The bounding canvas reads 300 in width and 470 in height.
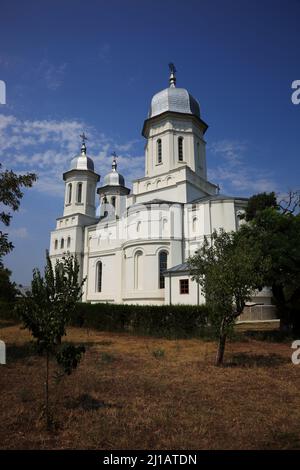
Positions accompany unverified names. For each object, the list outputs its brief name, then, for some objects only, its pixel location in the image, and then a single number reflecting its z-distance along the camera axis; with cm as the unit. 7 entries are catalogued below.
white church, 2944
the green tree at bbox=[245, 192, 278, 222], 2192
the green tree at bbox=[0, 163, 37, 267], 1109
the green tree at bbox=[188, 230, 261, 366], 1070
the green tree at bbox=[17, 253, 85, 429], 595
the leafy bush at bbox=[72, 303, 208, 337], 1744
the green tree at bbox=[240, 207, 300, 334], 1583
